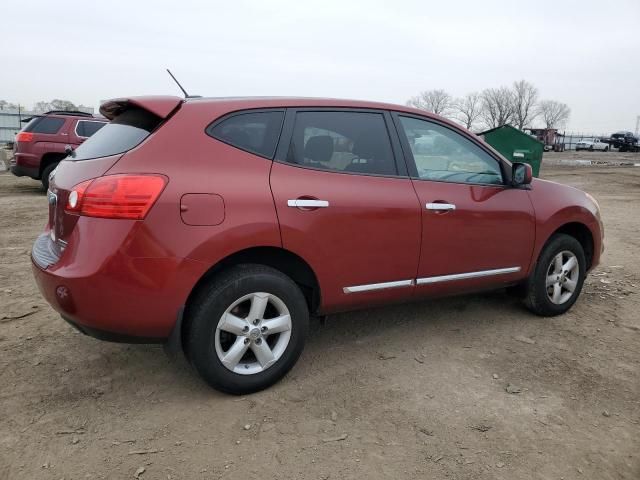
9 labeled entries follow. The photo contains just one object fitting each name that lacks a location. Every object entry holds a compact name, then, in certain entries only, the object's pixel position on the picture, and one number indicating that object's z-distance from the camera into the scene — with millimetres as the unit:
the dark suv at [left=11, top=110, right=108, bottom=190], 10844
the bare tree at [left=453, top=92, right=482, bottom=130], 86088
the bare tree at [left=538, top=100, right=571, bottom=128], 89688
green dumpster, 14242
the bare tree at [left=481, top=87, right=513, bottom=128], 85625
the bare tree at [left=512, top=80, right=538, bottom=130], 85625
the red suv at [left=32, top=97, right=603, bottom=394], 2557
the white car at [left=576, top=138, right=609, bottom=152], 53969
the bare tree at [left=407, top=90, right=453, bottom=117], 86562
